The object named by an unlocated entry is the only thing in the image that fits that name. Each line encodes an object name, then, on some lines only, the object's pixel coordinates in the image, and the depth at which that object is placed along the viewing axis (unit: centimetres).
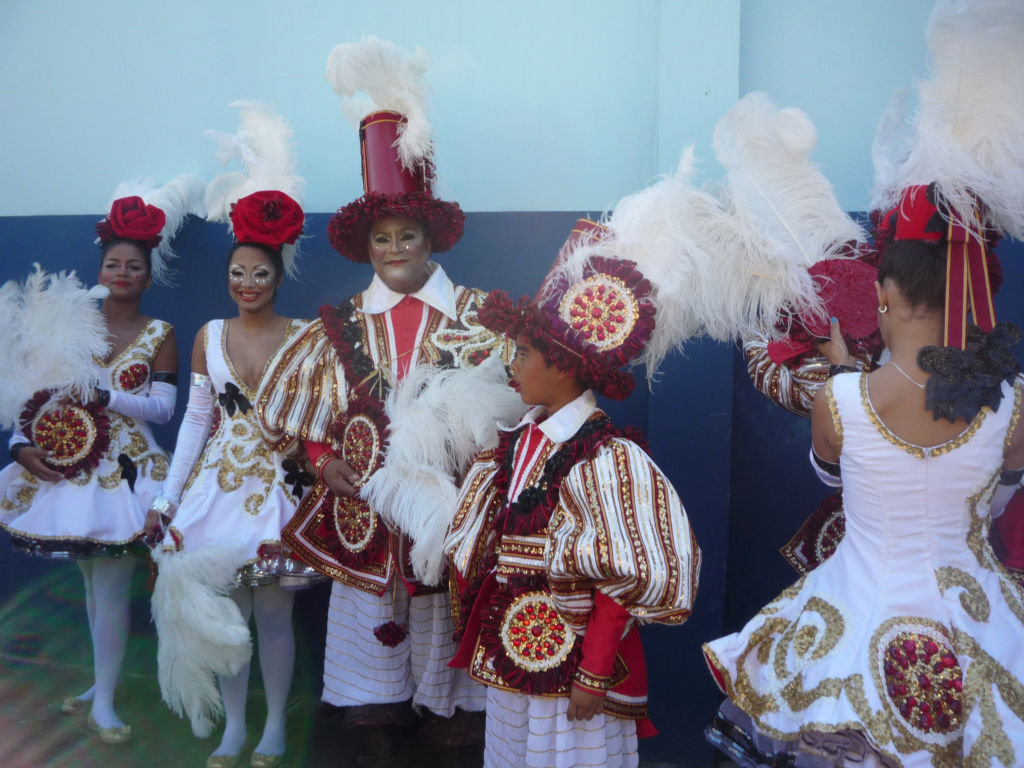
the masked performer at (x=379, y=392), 334
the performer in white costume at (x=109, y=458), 385
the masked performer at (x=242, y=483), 348
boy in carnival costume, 246
